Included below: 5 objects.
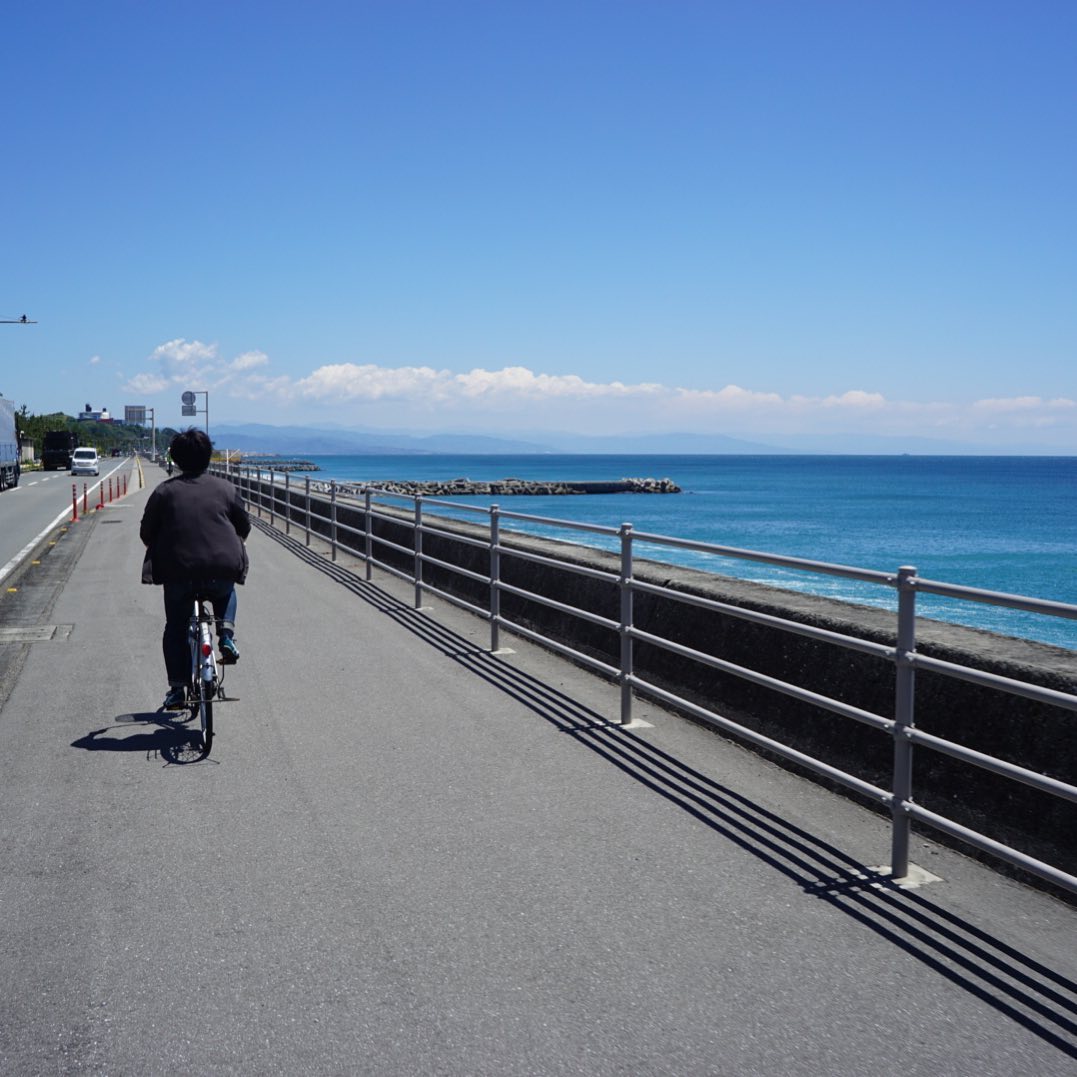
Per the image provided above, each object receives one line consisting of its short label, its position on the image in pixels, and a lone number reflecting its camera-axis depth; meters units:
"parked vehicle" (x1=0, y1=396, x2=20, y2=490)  49.47
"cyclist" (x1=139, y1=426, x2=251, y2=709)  6.97
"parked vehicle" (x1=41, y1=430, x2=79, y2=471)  85.94
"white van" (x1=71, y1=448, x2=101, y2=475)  75.44
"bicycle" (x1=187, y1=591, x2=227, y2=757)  6.67
